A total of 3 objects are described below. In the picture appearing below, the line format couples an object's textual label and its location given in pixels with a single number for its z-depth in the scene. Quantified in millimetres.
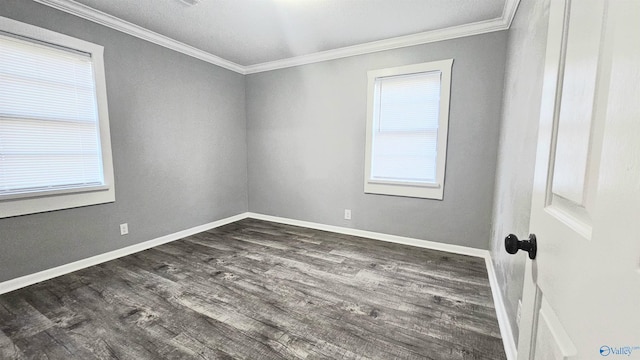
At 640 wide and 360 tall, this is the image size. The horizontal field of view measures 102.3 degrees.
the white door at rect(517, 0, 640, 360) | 351
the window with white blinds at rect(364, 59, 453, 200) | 3016
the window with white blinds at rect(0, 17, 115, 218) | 2170
